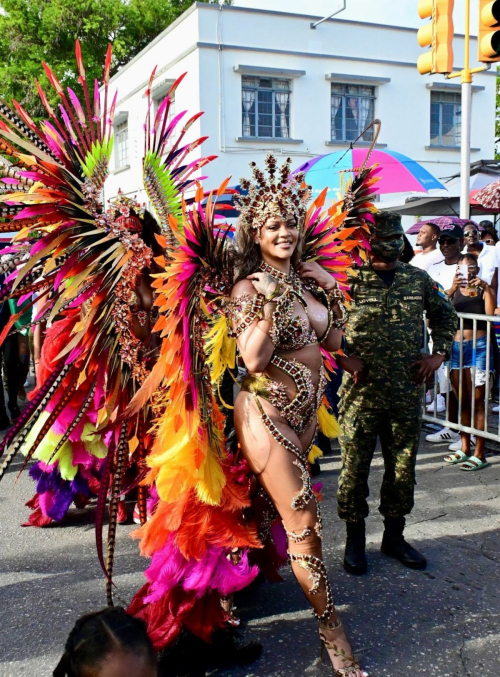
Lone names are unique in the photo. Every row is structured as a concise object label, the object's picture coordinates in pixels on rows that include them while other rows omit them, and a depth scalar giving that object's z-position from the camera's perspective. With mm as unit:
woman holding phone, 5332
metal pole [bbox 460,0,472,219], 7340
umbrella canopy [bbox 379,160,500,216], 10953
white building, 16234
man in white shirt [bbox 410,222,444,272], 6938
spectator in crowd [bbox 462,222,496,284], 6441
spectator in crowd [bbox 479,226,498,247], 9109
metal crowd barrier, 5207
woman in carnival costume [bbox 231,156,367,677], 2527
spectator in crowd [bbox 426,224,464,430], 5914
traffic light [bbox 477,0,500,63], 5930
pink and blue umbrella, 6289
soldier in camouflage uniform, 3371
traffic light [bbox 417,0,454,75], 6551
